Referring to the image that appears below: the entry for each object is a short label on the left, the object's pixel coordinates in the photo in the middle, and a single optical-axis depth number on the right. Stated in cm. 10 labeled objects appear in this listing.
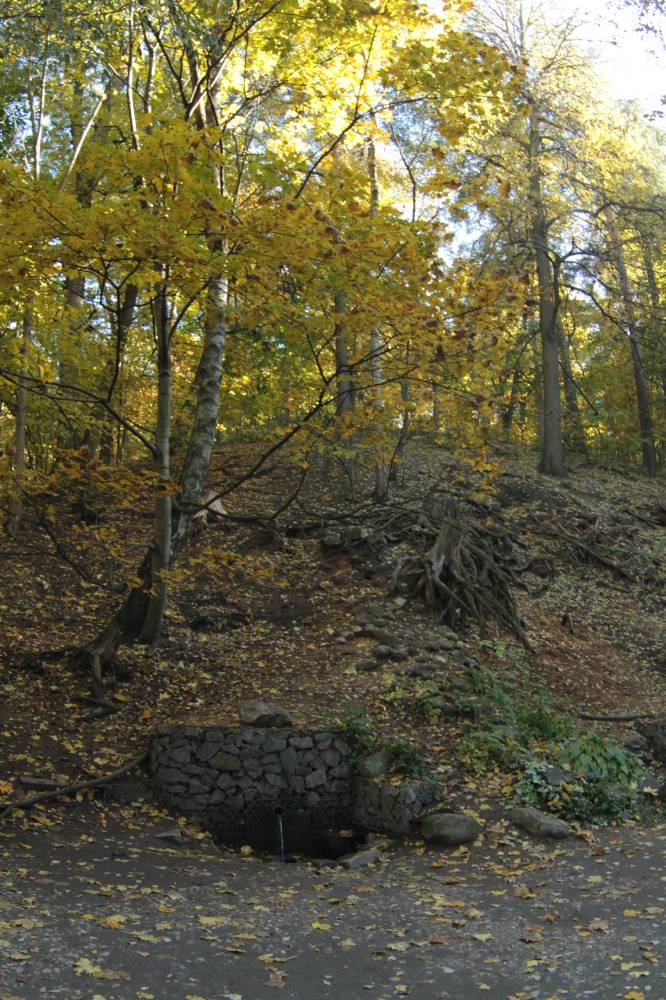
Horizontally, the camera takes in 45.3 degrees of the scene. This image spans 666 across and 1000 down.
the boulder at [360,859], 601
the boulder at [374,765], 702
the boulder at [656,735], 777
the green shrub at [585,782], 651
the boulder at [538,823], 611
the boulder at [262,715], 725
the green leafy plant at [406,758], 687
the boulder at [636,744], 781
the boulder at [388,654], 871
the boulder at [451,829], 614
